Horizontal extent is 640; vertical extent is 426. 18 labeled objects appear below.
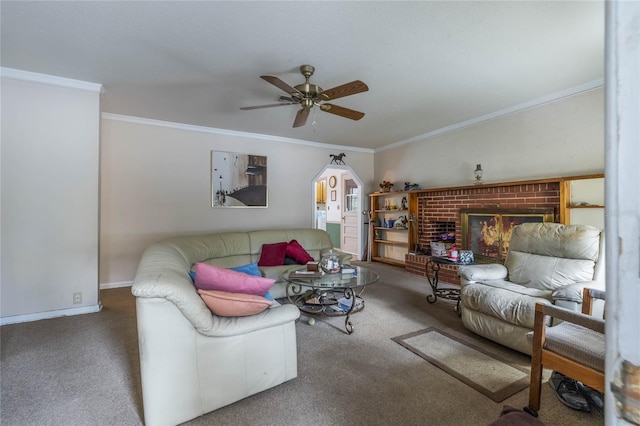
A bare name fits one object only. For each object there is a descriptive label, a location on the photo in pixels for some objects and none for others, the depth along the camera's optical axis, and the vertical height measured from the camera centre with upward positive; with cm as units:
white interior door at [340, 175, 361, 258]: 675 -10
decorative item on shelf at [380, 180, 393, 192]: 584 +54
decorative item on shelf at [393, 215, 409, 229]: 555 -21
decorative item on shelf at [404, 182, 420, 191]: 522 +48
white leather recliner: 221 -59
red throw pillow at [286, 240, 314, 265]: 399 -59
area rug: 191 -114
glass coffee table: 273 -100
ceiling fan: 239 +105
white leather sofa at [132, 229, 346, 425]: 150 -80
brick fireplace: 354 +13
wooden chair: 143 -73
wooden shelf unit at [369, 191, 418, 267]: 532 -38
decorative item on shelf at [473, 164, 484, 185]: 414 +57
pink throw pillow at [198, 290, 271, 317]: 171 -56
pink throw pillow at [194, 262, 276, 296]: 183 -45
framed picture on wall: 477 +55
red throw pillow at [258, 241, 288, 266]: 390 -59
